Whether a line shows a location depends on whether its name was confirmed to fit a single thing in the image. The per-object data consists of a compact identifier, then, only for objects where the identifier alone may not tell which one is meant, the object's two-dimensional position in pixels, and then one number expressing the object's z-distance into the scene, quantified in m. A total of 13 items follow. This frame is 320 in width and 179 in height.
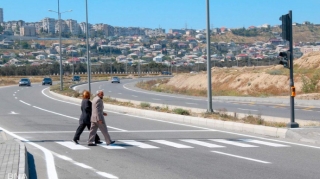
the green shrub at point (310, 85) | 53.25
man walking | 16.19
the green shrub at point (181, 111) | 25.97
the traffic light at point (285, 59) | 18.91
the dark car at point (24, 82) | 81.26
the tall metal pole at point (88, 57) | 44.42
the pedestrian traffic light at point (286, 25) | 18.56
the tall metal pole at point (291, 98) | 18.57
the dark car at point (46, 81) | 85.31
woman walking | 16.70
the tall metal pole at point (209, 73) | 24.81
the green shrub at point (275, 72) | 64.88
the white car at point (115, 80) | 94.80
